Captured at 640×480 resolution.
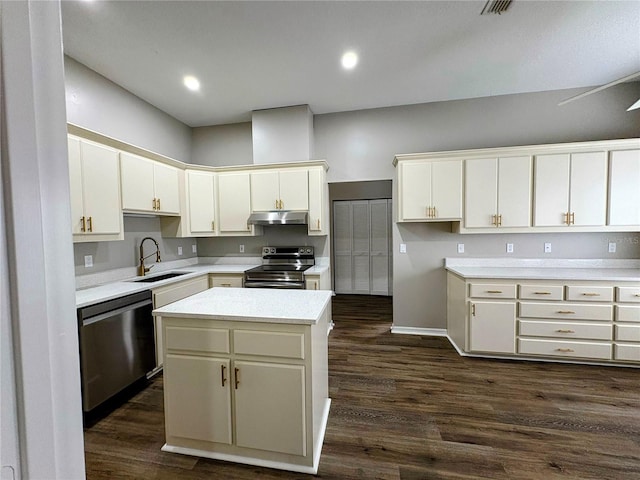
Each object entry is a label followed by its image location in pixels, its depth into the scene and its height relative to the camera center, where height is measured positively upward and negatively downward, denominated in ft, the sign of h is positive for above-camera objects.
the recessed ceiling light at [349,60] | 8.92 +5.51
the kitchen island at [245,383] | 5.47 -3.07
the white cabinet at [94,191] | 7.67 +1.19
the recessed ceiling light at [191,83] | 10.14 +5.49
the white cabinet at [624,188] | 9.77 +1.29
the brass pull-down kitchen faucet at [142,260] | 10.85 -1.16
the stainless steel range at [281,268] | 11.41 -1.71
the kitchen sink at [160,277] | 10.29 -1.76
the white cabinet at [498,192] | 10.55 +1.30
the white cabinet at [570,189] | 10.03 +1.30
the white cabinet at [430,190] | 11.12 +1.51
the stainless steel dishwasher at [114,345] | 6.87 -3.07
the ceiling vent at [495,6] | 6.91 +5.50
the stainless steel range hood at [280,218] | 12.02 +0.50
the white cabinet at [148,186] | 9.33 +1.68
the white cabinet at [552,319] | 9.10 -3.17
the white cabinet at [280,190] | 12.25 +1.76
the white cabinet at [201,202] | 12.37 +1.28
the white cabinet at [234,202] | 12.79 +1.27
